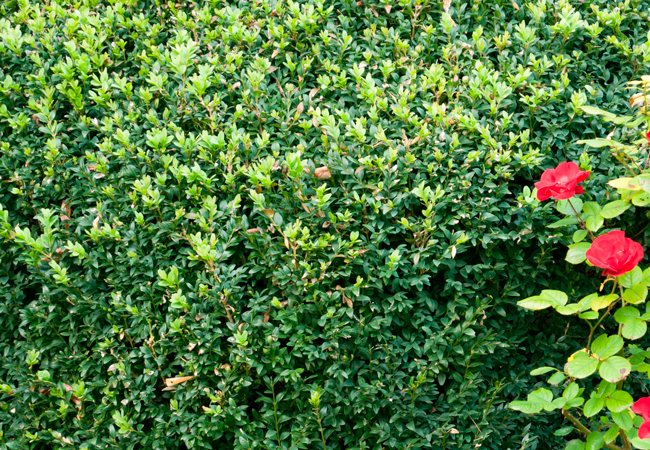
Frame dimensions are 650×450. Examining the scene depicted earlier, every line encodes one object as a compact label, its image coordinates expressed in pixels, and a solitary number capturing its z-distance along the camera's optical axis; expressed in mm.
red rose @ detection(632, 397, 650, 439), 2318
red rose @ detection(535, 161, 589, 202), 2457
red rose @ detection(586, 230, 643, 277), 2350
